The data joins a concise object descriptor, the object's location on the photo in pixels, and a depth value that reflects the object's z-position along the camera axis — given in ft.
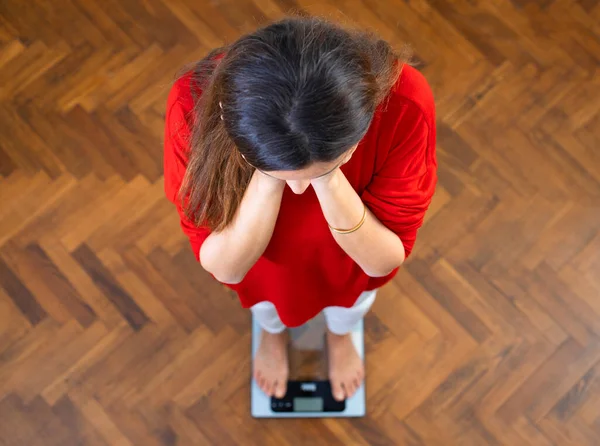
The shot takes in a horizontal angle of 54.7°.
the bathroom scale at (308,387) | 4.82
